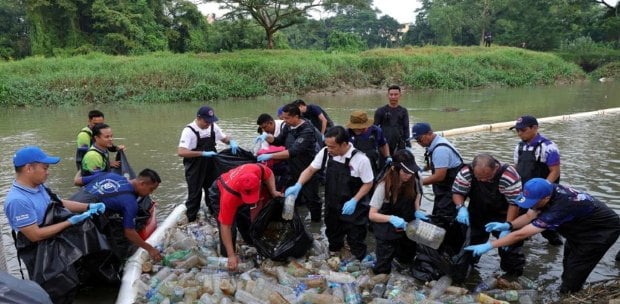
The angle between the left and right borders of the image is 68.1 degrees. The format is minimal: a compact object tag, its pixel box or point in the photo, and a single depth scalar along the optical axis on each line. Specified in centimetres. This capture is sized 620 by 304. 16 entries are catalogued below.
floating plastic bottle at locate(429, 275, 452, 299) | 421
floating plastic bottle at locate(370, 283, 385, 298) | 423
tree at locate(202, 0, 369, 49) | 3306
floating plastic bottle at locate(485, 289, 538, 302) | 419
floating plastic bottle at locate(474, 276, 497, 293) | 438
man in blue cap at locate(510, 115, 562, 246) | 497
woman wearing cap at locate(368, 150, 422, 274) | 425
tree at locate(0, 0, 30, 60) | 3347
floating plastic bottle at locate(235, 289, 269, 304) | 399
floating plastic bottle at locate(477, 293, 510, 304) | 394
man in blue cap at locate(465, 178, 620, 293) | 387
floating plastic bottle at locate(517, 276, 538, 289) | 447
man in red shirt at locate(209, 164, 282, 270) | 421
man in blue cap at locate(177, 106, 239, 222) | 588
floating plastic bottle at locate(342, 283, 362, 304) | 409
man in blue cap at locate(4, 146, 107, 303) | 358
